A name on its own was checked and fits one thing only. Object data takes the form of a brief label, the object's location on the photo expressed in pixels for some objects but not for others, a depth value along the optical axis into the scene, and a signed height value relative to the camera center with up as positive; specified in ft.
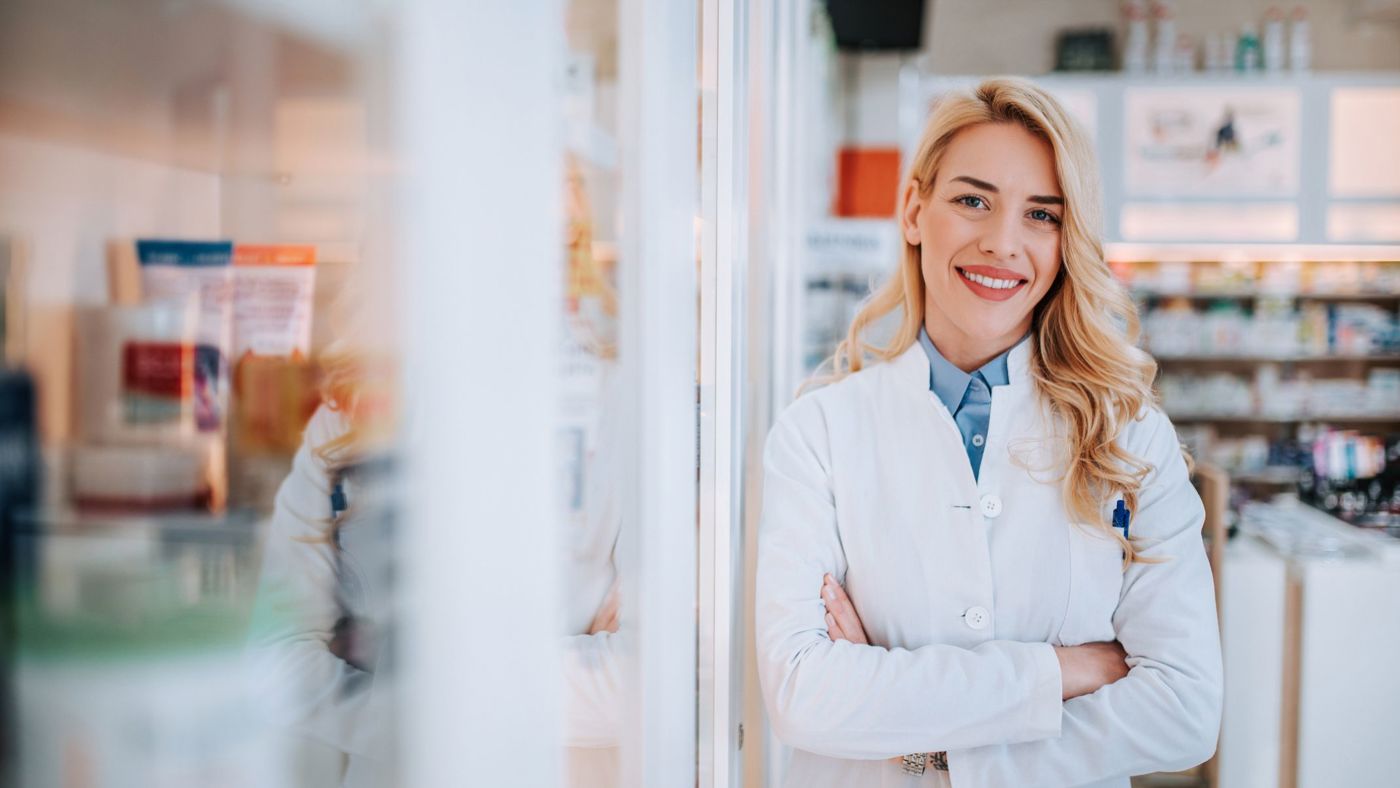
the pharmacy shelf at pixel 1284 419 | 16.44 -0.66
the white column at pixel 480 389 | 1.32 -0.03
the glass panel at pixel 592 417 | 2.27 -0.12
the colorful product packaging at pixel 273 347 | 1.04 +0.02
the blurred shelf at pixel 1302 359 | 16.49 +0.34
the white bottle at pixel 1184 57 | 16.24 +5.15
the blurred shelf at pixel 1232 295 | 16.54 +1.38
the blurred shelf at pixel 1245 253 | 15.60 +2.00
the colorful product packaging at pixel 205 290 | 0.92 +0.07
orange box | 15.24 +2.89
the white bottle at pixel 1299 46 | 15.84 +5.21
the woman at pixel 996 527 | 3.88 -0.63
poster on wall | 15.26 +3.58
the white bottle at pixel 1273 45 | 15.98 +5.25
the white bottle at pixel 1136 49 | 16.26 +5.27
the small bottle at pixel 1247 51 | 15.93 +5.16
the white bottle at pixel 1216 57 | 16.24 +5.17
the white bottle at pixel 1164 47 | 16.08 +5.25
